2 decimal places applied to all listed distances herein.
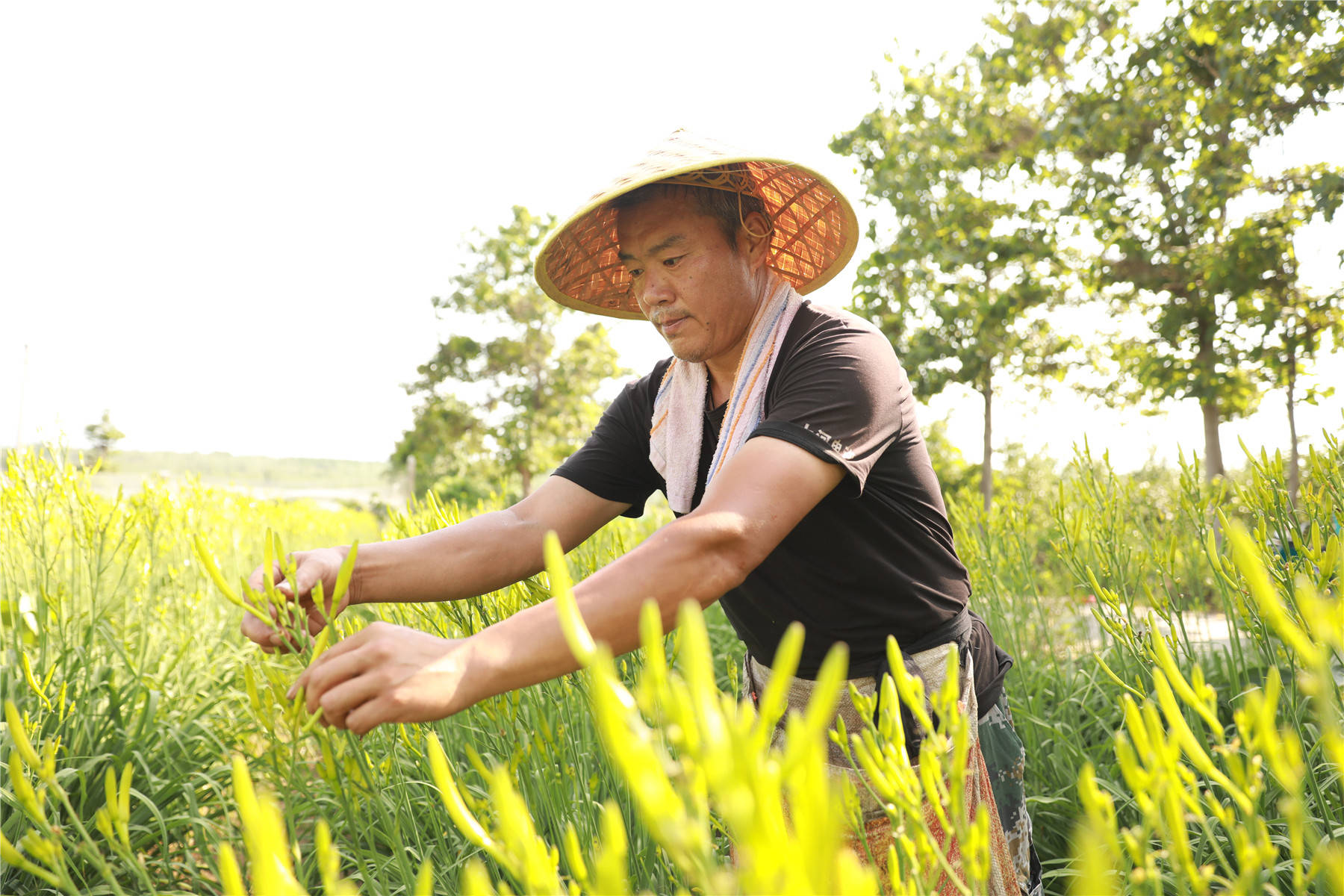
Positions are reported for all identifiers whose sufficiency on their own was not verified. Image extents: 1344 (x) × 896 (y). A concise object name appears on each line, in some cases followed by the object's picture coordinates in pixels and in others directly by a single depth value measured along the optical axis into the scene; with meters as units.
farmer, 0.92
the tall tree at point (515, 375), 18.09
